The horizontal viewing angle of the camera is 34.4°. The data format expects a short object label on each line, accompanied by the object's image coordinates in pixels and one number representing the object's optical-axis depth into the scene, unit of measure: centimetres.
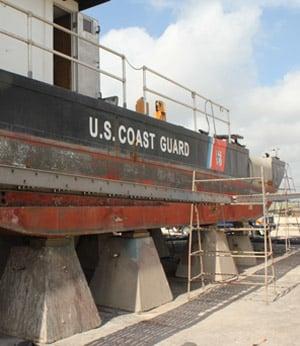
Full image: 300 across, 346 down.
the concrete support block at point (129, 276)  665
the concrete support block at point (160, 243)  1188
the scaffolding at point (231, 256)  796
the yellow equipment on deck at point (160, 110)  791
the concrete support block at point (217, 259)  907
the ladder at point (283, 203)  1336
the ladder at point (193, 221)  783
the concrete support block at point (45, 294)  517
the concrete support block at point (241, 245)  1139
